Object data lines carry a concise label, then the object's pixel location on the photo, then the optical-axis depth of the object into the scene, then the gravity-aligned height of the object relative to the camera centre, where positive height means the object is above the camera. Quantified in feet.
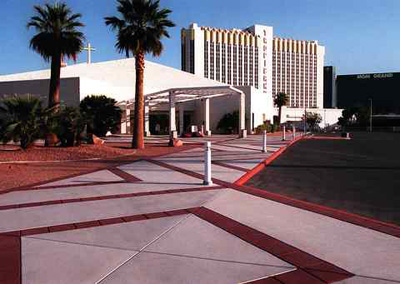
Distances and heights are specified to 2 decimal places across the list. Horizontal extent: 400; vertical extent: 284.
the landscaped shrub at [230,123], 158.42 +1.84
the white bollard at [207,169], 31.01 -3.05
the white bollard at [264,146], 63.45 -2.73
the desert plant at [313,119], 381.73 +8.49
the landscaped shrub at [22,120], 52.85 +0.92
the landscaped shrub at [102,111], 120.26 +4.74
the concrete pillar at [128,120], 153.48 +2.54
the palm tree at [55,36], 70.79 +15.42
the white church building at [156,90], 126.82 +11.73
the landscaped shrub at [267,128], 160.97 +0.01
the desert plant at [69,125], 59.72 +0.32
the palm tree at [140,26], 71.92 +17.63
